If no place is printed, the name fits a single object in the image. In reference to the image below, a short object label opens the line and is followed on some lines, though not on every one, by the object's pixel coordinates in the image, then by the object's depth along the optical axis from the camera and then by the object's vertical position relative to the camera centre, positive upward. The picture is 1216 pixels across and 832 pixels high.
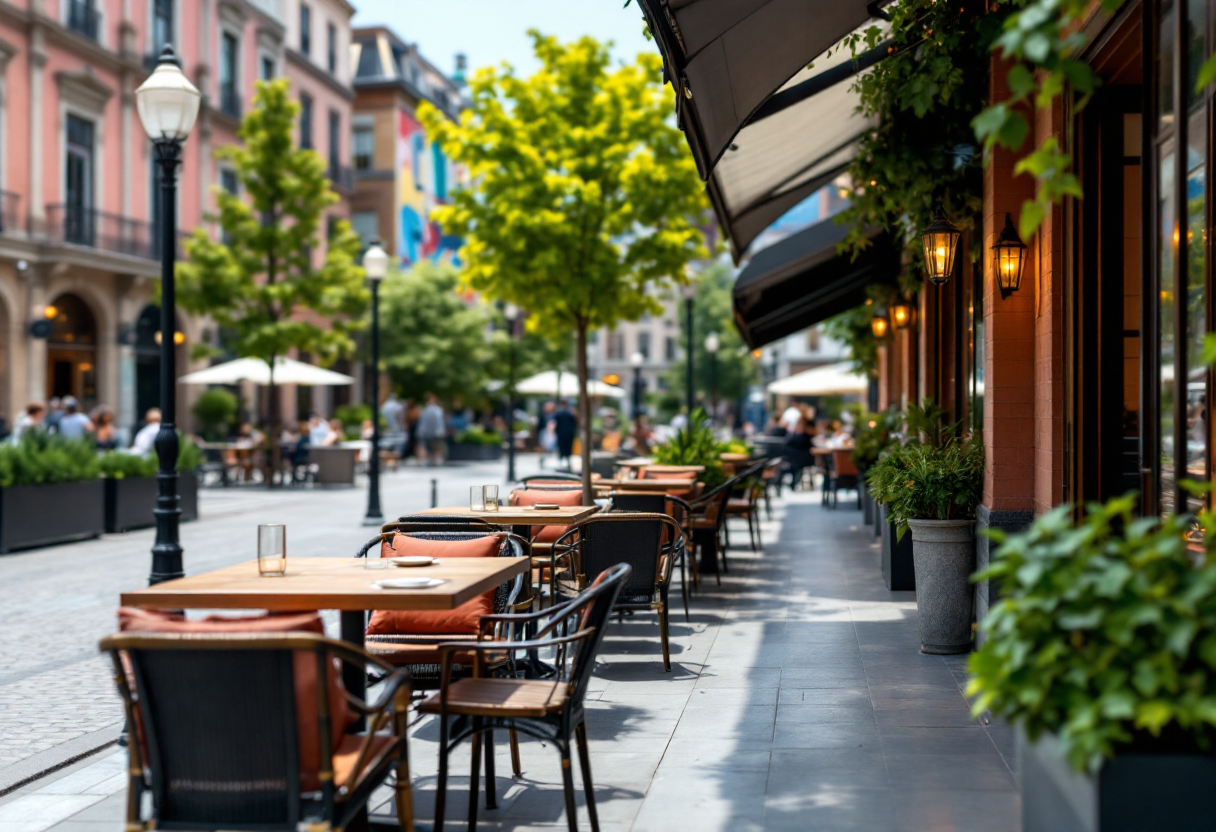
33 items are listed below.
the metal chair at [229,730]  3.18 -0.79
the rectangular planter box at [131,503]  15.42 -0.86
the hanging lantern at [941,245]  8.13 +1.28
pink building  26.66 +6.28
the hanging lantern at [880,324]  16.61 +1.53
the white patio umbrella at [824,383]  28.34 +1.22
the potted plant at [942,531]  7.38 -0.59
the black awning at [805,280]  13.23 +1.95
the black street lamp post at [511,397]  25.80 +0.88
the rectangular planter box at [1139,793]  2.89 -0.87
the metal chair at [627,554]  7.22 -0.72
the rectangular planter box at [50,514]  13.46 -0.90
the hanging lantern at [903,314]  13.88 +1.40
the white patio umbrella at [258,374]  26.28 +1.39
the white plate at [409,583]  4.24 -0.52
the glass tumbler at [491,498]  7.38 -0.38
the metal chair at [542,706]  4.12 -0.93
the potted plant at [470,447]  35.41 -0.33
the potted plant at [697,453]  12.74 -0.19
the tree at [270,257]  25.81 +3.95
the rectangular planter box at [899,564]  9.90 -1.07
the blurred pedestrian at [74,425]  19.17 +0.19
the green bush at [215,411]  33.06 +0.71
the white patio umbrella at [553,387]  34.19 +1.43
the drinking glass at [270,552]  4.60 -0.44
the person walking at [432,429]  33.72 +0.19
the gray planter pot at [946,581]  7.38 -0.90
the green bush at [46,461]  13.47 -0.28
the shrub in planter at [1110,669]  2.70 -0.54
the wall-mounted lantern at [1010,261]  6.68 +0.96
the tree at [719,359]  65.19 +4.22
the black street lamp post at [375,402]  17.16 +0.50
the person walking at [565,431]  28.84 +0.11
